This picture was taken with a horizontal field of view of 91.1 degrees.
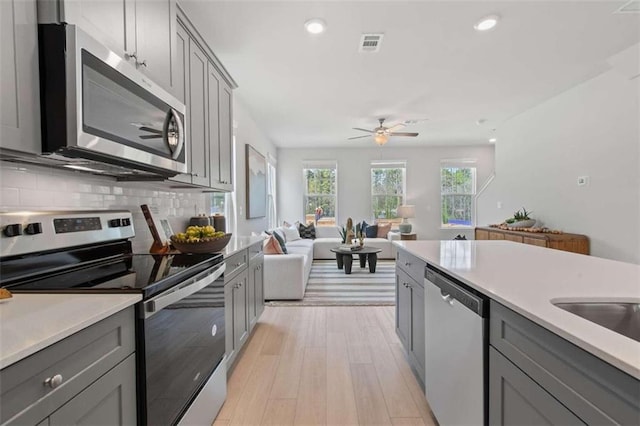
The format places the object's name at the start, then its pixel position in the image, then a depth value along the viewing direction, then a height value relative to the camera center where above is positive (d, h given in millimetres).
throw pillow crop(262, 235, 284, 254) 4289 -528
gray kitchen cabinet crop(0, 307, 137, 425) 685 -440
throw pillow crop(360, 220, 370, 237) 7598 -461
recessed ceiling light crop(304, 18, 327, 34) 2539 +1514
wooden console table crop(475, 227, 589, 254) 4059 -449
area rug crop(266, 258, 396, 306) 3963 -1163
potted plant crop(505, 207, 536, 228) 4892 -214
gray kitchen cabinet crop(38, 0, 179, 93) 1114 +812
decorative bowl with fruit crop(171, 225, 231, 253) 2039 -211
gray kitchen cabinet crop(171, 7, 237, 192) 2209 +806
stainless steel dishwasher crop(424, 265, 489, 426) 1204 -643
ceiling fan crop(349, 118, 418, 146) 5398 +1281
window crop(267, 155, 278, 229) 6910 +334
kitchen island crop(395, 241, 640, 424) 699 -388
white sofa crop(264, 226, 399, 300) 3979 -874
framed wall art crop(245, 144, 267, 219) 4887 +437
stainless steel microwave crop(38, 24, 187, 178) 1076 +416
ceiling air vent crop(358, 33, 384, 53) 2793 +1527
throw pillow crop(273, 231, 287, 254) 4500 -487
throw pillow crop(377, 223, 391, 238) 7641 -540
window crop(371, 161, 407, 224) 8148 +437
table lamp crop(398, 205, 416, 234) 7559 -151
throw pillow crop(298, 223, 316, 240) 7500 -566
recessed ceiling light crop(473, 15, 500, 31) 2544 +1536
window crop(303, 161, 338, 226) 8148 +372
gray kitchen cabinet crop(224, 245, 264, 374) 2184 -714
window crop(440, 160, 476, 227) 8133 +402
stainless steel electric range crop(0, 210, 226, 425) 1163 -302
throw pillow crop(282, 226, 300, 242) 6715 -551
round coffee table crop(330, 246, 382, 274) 5316 -855
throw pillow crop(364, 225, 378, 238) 7531 -556
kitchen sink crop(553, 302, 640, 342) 1053 -360
